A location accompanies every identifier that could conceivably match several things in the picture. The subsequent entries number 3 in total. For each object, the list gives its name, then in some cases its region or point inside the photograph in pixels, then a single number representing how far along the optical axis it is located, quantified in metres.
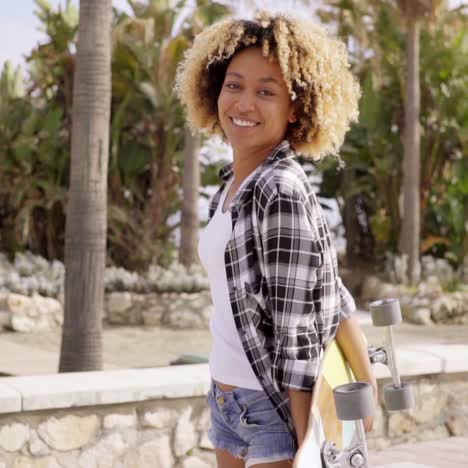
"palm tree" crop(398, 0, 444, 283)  16.81
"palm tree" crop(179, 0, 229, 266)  14.60
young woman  1.90
